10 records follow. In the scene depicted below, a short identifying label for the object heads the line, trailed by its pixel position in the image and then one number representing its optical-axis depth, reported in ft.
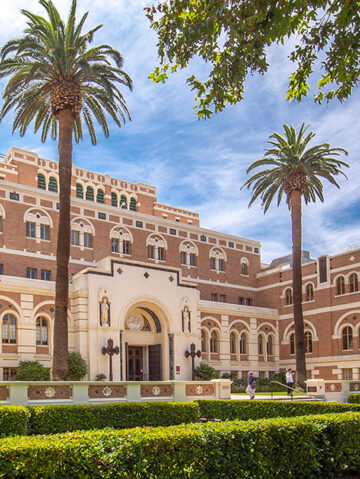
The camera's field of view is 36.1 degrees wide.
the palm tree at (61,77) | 82.79
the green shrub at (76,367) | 104.73
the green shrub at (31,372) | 100.99
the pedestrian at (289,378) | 107.27
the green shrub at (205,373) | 124.06
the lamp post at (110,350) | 110.78
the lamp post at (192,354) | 124.57
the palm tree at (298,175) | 116.16
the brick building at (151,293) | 111.86
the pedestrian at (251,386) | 93.86
